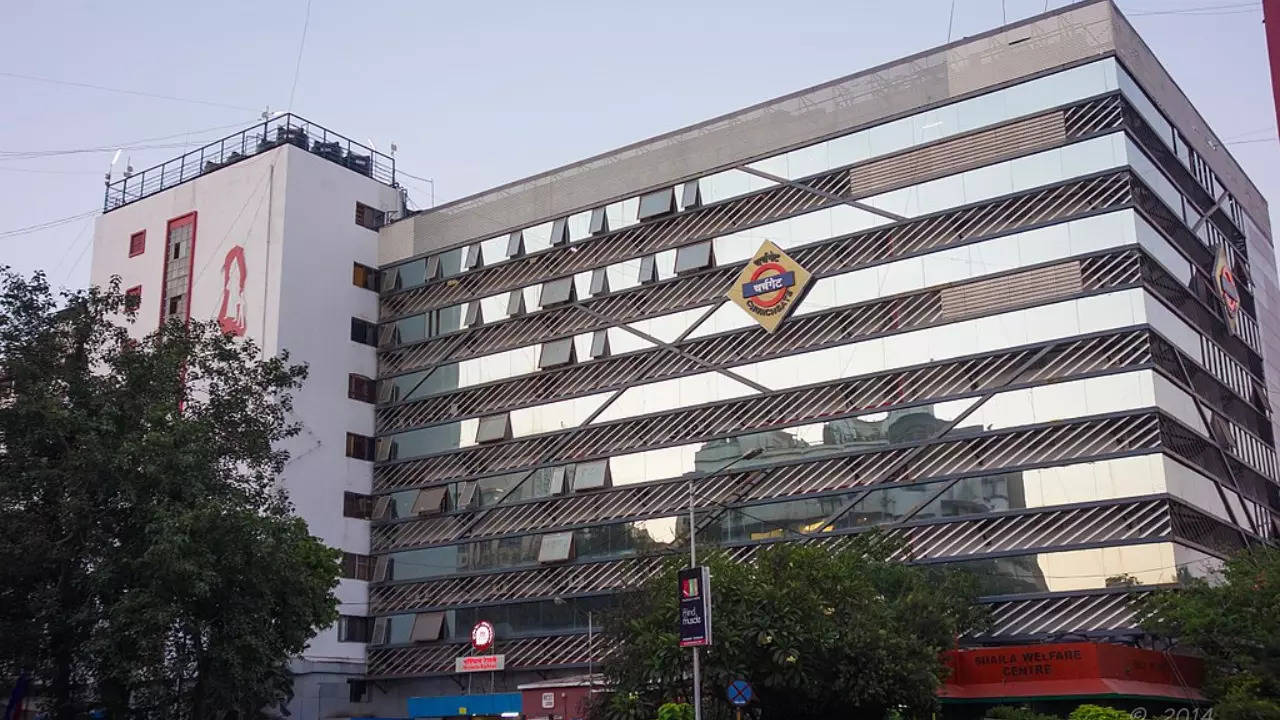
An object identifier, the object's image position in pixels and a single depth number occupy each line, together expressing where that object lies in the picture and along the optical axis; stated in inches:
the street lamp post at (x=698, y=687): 1488.7
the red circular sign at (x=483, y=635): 2449.6
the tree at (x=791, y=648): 1614.2
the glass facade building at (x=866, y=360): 2010.3
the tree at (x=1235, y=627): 1635.1
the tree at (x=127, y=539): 1643.7
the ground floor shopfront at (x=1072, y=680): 1675.7
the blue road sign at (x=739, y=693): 1498.5
